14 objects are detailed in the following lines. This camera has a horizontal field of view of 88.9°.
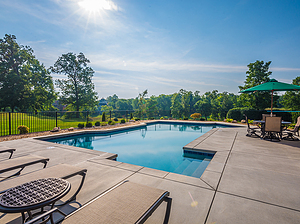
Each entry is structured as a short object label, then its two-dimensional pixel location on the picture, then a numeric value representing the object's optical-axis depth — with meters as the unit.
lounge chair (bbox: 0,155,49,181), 1.84
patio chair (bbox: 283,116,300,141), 5.28
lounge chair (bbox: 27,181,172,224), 0.96
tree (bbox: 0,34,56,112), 19.50
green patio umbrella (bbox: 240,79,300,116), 5.38
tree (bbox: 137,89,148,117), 24.24
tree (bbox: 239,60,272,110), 16.69
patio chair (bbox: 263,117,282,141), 4.95
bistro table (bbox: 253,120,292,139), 5.54
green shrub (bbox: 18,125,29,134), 7.09
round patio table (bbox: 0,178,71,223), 1.04
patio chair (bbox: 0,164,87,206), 1.45
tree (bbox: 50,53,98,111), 24.39
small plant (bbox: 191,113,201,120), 15.55
